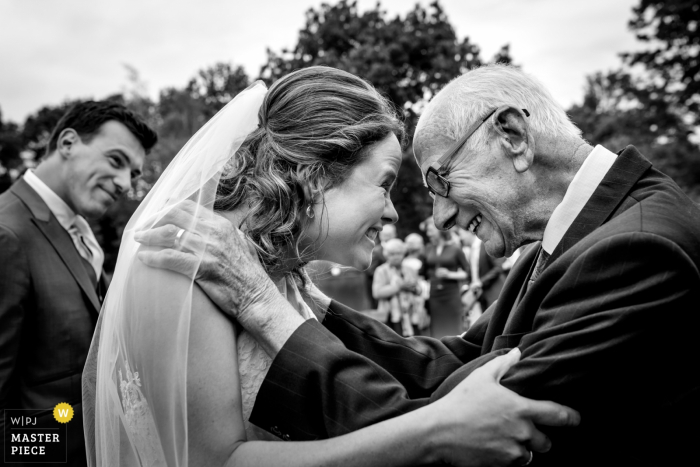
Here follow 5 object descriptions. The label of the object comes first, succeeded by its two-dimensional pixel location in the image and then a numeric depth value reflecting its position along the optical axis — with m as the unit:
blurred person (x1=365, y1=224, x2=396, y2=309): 10.88
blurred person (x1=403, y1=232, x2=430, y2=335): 10.06
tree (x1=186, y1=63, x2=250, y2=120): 17.66
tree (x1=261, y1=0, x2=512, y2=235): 13.94
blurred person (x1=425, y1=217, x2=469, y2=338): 9.54
